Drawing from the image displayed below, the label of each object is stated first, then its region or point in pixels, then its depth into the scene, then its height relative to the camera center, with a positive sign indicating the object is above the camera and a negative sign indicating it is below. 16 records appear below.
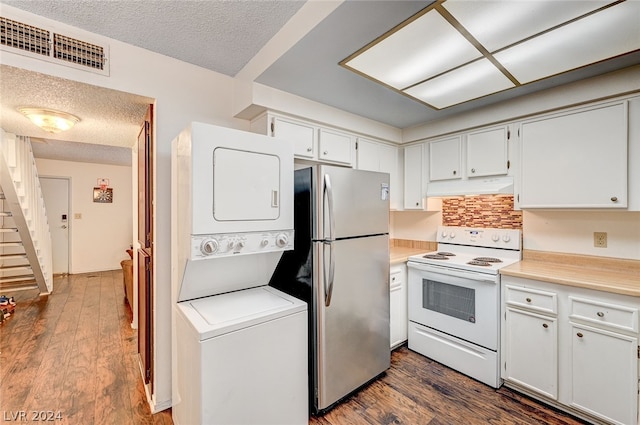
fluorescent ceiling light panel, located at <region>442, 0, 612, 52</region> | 1.27 +0.92
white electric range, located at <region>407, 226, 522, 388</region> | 2.22 -0.77
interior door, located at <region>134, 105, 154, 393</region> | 2.13 -0.32
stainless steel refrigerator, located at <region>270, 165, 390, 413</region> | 1.94 -0.47
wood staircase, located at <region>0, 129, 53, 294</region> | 3.41 -0.18
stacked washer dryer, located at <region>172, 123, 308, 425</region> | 1.41 -0.50
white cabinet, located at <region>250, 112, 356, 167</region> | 2.27 +0.64
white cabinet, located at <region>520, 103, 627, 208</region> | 1.98 +0.38
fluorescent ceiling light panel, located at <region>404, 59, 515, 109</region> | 1.87 +0.92
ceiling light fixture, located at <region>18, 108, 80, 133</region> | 2.23 +0.76
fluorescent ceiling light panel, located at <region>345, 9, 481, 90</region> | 1.45 +0.92
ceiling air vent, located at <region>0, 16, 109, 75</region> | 1.55 +0.96
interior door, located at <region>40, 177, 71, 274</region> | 5.71 -0.12
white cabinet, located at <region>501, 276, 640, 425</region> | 1.70 -0.91
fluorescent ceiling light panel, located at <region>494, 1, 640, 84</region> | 1.38 +0.93
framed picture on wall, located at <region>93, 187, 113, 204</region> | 6.16 +0.35
